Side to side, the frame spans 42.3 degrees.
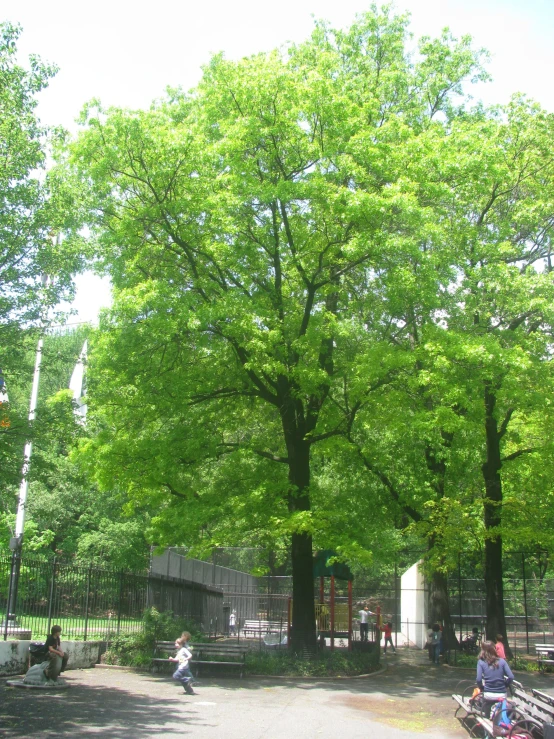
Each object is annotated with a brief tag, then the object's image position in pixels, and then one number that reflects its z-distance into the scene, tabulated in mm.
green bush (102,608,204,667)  18828
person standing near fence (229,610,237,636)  29866
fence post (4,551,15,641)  14696
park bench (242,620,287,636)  26719
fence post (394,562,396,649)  31228
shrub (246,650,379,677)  18297
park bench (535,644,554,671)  21750
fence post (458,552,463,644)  27022
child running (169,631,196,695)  14547
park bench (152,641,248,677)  18172
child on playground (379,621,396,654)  27562
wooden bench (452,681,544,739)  9555
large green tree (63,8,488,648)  17906
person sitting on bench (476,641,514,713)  10844
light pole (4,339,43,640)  14344
